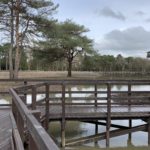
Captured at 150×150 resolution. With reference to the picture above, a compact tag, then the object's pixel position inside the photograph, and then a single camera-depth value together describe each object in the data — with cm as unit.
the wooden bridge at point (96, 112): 475
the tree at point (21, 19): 1585
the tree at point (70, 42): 2441
